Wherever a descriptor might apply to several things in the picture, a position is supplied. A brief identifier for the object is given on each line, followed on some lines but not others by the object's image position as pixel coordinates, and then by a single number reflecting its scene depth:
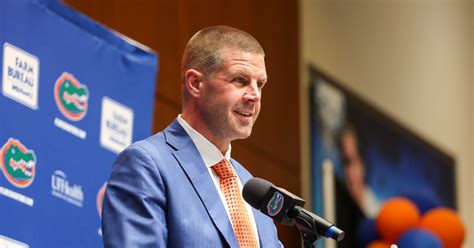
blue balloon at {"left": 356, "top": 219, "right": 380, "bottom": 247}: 12.78
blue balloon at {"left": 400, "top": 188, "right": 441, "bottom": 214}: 12.96
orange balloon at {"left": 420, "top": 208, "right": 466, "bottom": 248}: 12.10
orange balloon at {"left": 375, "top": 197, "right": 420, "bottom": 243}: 12.21
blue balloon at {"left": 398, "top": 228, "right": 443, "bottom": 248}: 11.63
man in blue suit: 4.92
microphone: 4.62
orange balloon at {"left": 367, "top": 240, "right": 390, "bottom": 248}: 12.17
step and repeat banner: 6.21
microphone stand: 4.58
